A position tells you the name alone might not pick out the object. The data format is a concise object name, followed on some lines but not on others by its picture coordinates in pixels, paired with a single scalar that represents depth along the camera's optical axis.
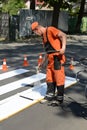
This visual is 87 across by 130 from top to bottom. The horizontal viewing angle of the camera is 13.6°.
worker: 7.80
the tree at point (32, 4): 30.51
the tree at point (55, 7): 28.12
